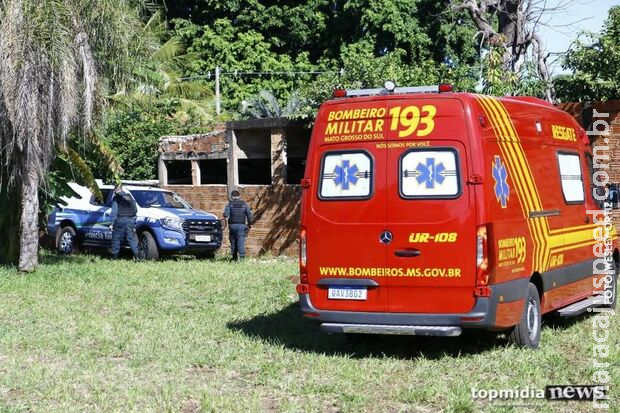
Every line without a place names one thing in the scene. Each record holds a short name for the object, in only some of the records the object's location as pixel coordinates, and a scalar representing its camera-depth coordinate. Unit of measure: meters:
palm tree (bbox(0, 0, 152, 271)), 15.68
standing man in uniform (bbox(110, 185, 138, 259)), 21.09
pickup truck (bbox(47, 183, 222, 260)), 21.72
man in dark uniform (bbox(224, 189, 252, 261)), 21.33
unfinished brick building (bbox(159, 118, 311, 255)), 22.59
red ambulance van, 9.01
